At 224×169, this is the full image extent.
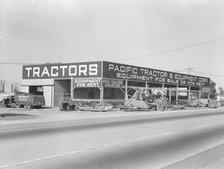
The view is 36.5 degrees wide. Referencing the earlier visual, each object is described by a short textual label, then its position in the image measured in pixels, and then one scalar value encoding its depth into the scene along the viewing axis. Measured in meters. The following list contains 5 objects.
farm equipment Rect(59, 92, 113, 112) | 40.28
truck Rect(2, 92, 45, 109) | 44.38
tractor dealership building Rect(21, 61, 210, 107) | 46.66
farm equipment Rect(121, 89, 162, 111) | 42.25
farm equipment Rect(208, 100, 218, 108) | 63.78
